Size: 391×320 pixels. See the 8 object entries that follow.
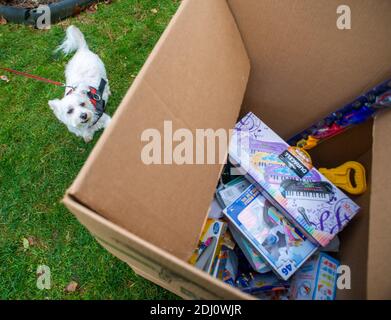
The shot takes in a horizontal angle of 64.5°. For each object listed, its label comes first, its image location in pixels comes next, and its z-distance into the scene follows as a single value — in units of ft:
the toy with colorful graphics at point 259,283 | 4.26
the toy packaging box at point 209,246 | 4.28
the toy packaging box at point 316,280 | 4.08
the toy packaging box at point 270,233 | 4.17
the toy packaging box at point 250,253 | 4.27
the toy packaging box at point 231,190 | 4.65
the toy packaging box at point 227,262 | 4.42
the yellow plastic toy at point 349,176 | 4.41
